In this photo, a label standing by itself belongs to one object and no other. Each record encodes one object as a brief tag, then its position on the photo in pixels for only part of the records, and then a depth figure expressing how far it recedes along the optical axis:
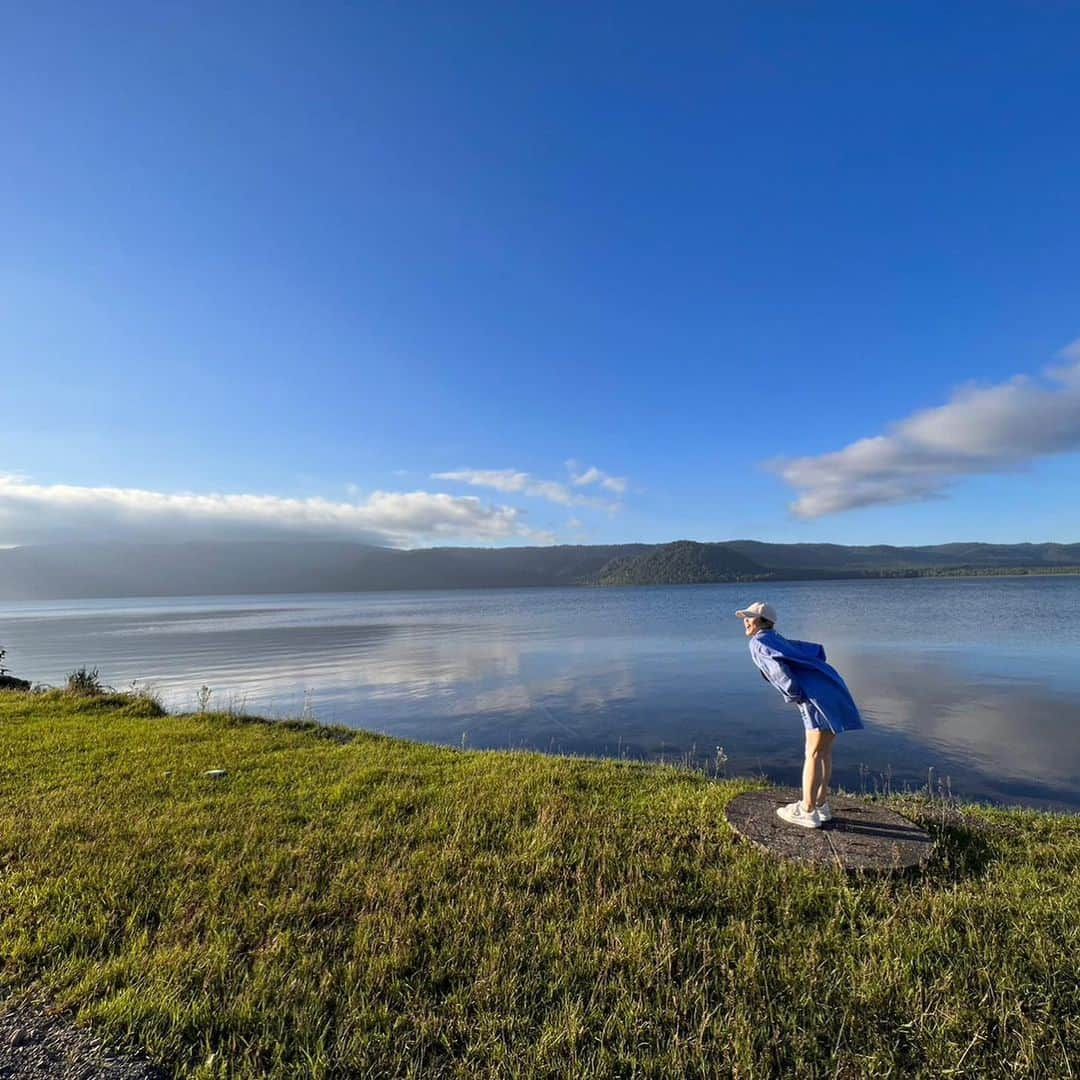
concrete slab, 5.88
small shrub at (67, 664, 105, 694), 16.48
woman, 6.34
